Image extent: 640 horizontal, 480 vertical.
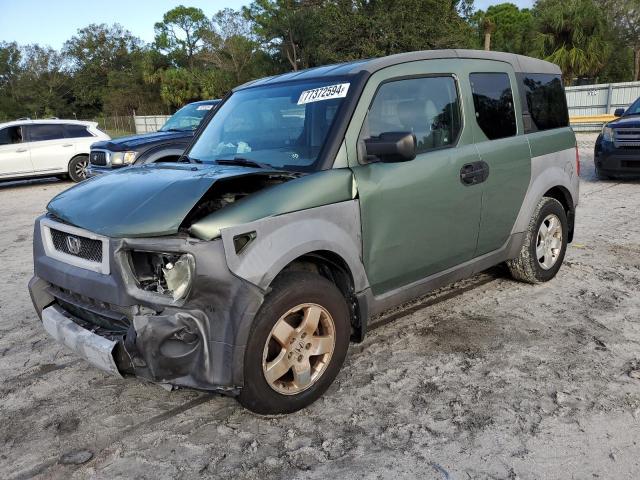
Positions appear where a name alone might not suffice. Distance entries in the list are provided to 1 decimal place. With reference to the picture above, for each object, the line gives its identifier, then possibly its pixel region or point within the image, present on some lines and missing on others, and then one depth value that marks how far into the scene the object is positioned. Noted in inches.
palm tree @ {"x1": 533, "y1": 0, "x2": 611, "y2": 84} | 1362.0
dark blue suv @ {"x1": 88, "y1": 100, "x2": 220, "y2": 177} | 389.7
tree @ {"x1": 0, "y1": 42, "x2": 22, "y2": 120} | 2554.1
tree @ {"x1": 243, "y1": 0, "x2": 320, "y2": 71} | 2118.6
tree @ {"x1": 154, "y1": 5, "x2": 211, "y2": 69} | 2805.1
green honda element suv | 108.4
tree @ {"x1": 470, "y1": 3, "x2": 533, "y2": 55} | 1769.2
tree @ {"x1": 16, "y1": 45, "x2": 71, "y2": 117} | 2534.4
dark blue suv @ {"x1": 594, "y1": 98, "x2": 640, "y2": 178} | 381.4
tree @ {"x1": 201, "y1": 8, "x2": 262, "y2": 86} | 2305.9
